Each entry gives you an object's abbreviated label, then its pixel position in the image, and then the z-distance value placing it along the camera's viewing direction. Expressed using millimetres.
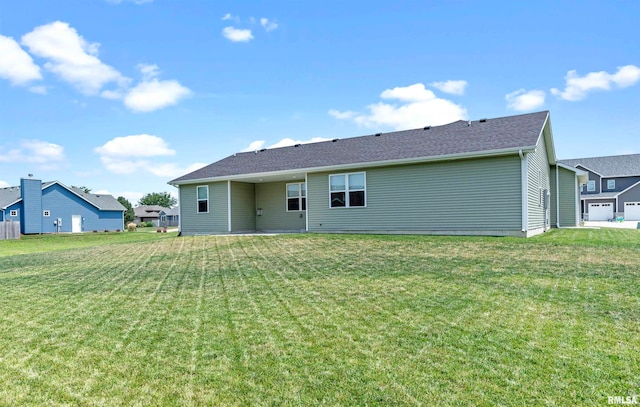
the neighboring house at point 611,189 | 36875
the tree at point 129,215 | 67019
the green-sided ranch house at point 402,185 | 12211
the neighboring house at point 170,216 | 67625
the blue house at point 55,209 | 34156
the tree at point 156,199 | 99250
